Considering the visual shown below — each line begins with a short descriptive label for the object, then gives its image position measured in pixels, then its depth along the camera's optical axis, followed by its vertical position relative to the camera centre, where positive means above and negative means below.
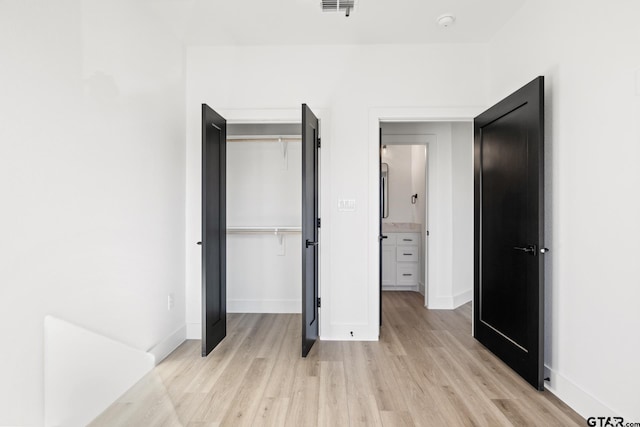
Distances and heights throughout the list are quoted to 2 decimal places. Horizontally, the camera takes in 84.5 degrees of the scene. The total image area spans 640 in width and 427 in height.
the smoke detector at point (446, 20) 2.75 +1.53
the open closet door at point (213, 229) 2.73 -0.14
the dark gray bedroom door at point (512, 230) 2.23 -0.13
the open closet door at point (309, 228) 2.78 -0.13
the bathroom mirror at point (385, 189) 5.75 +0.38
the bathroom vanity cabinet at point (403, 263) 5.24 -0.75
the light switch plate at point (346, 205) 3.23 +0.07
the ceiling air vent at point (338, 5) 2.50 +1.50
